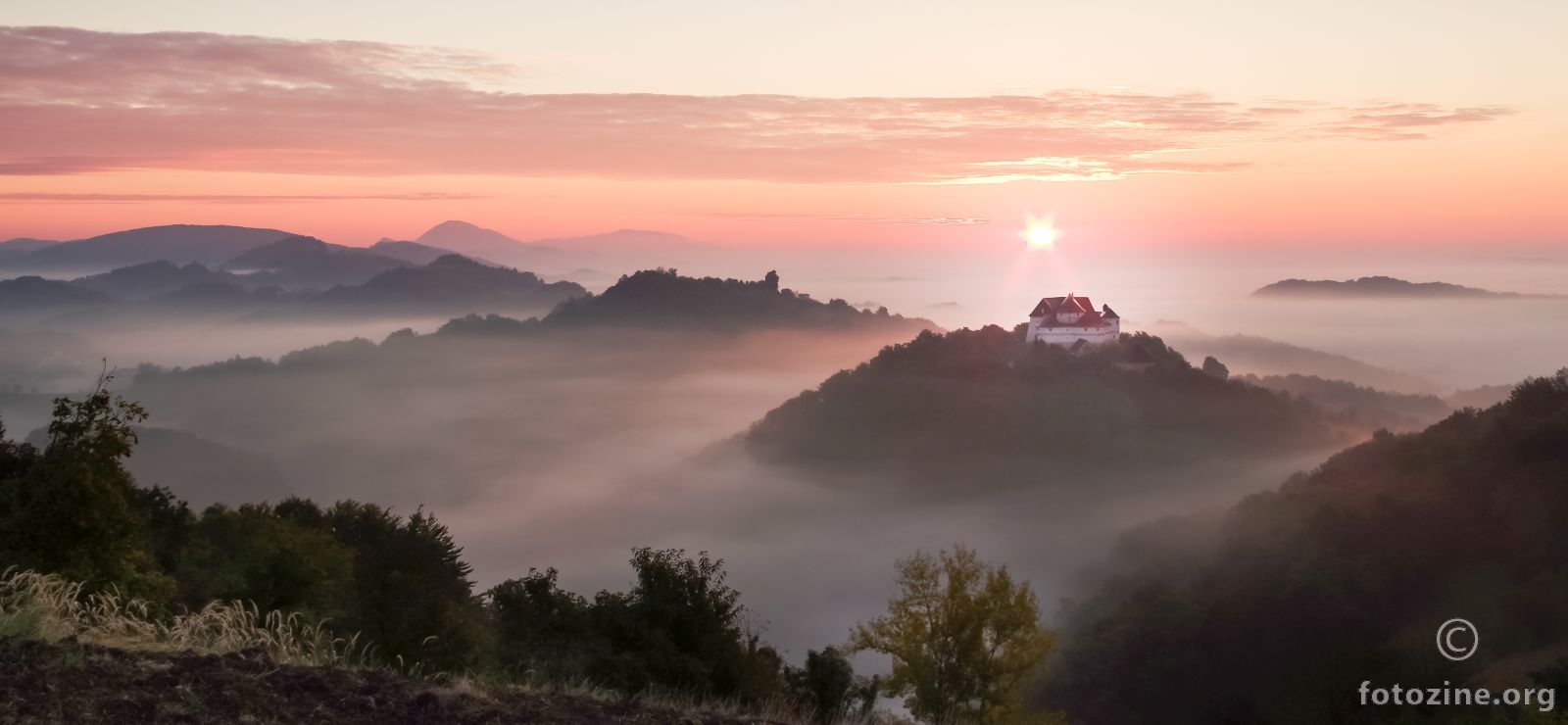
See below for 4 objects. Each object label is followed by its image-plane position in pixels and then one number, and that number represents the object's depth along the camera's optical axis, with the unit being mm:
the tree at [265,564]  25672
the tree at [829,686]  24995
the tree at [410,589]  23250
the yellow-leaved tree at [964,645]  30062
